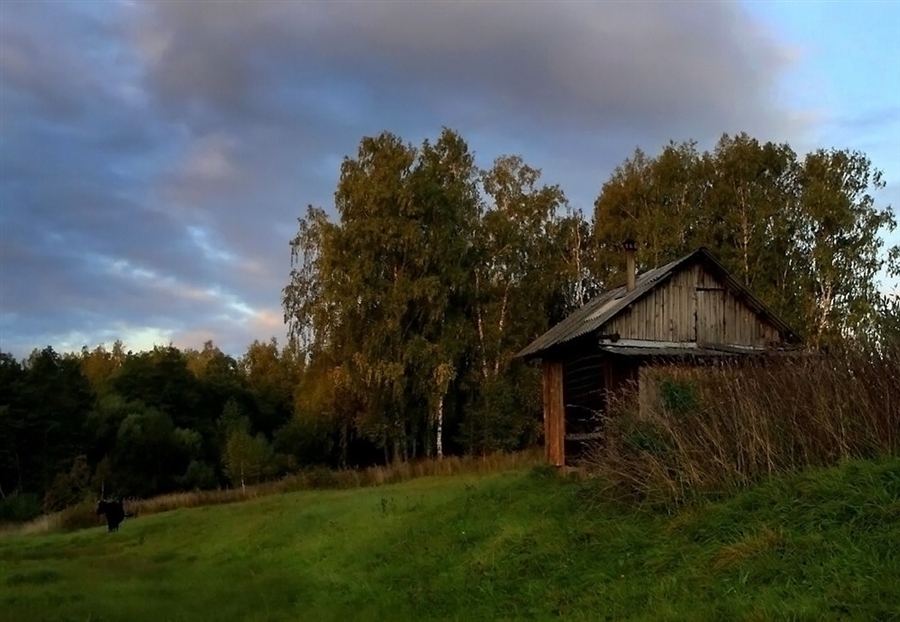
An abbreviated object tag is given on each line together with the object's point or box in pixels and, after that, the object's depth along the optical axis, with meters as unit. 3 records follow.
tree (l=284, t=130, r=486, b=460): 35.75
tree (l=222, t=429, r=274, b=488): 45.75
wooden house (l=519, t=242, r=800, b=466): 19.14
